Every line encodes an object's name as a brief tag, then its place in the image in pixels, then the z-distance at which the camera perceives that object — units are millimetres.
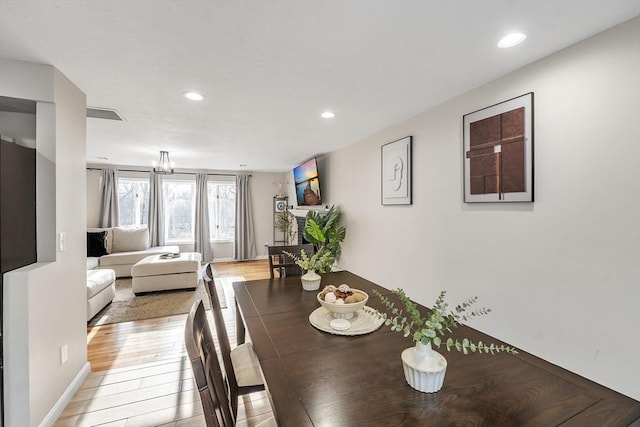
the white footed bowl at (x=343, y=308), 1416
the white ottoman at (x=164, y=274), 4277
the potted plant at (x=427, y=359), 912
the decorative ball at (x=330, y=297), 1477
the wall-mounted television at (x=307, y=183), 4953
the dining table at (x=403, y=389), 807
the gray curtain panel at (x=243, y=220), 7023
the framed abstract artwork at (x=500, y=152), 1858
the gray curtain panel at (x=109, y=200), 5902
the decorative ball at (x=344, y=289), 1554
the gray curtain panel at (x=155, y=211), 6273
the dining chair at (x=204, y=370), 719
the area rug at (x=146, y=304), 3482
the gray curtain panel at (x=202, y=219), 6656
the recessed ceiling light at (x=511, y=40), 1523
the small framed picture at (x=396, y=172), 2939
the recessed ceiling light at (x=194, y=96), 2297
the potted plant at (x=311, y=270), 2017
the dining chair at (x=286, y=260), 2594
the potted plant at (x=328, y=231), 4316
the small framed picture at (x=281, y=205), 7367
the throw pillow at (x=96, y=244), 5191
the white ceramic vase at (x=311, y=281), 2012
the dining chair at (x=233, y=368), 1482
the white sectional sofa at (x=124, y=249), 5117
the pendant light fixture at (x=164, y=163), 4520
